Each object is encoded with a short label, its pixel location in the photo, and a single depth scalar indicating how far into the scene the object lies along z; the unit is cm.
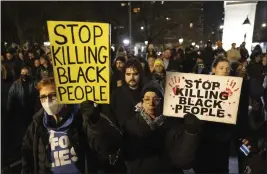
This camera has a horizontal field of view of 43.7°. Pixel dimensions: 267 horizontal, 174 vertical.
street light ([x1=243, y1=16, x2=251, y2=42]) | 1463
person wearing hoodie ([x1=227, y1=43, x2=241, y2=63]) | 752
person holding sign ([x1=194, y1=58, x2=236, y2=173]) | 298
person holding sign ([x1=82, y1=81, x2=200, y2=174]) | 247
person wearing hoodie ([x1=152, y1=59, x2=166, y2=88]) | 543
